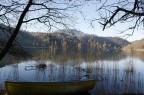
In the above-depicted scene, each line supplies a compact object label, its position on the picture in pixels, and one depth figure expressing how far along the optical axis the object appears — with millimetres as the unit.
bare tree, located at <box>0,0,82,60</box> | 3749
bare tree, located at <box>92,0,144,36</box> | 3149
